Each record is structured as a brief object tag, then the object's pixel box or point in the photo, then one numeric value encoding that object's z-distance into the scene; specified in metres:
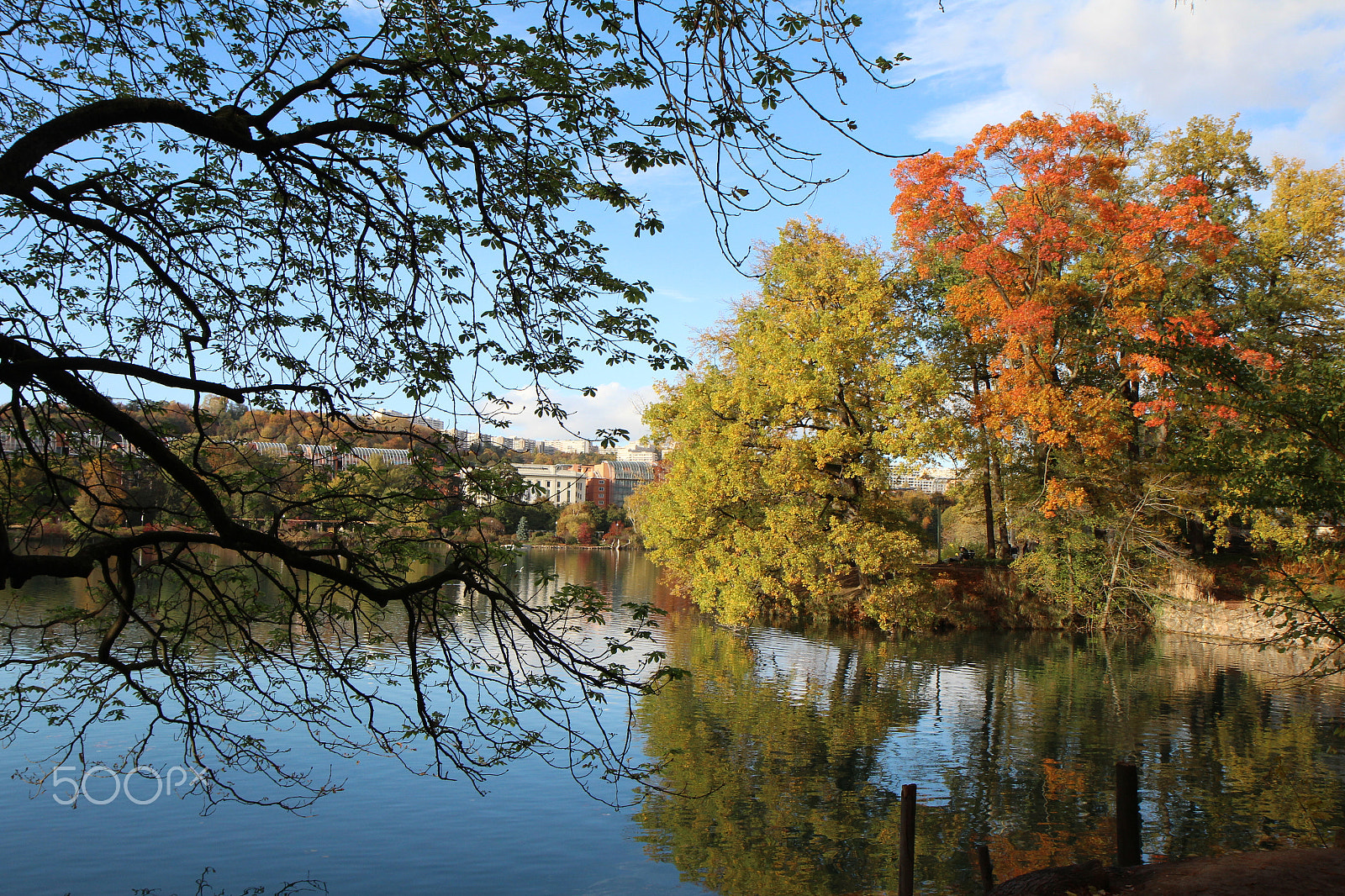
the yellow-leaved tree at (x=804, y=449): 21.33
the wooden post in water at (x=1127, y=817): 7.47
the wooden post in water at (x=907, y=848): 7.43
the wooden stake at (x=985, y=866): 7.12
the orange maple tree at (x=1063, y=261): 22.08
